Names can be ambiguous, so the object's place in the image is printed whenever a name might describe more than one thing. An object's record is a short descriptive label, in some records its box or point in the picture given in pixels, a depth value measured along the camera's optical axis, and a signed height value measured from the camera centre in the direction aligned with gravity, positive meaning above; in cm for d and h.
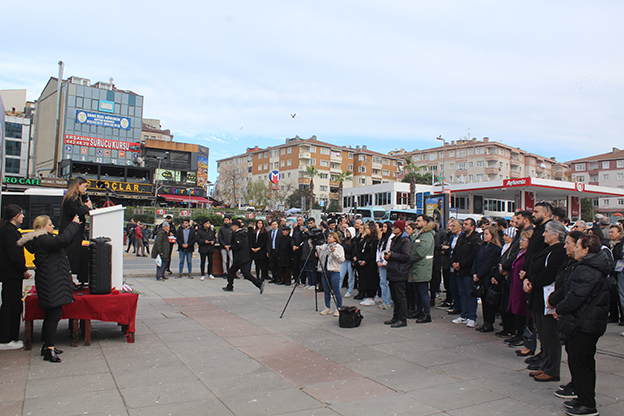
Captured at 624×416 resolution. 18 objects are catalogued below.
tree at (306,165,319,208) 7155 +946
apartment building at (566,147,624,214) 9269 +1382
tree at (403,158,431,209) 5372 +519
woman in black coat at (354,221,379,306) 1030 -83
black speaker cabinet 612 -60
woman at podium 595 +18
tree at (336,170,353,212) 6200 +556
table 593 -122
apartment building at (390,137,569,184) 9038 +1579
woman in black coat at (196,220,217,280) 1383 -50
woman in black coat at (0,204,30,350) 557 -71
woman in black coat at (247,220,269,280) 1391 -62
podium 650 -10
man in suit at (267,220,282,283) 1378 -67
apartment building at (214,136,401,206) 9038 +1382
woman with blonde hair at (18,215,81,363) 541 -64
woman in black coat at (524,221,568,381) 509 -64
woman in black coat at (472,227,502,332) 749 -57
